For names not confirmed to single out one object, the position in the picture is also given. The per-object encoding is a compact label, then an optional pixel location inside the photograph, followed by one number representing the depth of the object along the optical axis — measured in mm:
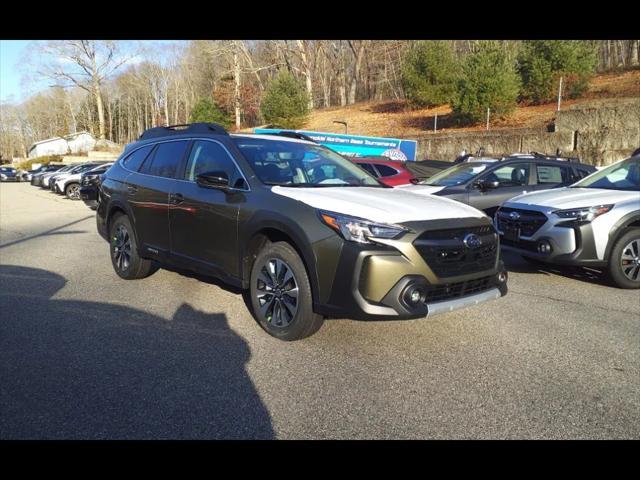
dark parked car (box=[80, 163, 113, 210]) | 7969
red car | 11781
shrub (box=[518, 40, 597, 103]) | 24938
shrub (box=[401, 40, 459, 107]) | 31797
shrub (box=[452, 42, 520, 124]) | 24625
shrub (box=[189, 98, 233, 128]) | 43094
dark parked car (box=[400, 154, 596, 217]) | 8578
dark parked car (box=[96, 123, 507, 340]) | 3611
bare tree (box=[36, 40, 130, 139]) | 57550
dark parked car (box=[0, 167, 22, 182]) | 46406
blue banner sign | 21547
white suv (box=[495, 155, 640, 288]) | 5906
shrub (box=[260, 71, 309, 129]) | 34594
